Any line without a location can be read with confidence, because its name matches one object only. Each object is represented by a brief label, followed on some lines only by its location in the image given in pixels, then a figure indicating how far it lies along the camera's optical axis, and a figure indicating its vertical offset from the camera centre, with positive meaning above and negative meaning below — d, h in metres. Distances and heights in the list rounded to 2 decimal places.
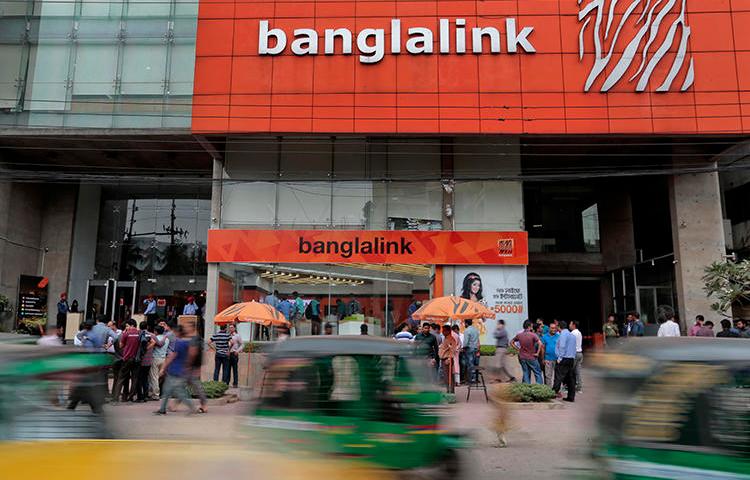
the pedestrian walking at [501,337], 14.24 -0.35
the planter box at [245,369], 15.88 -1.41
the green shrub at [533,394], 11.70 -1.47
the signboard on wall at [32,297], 21.53 +0.91
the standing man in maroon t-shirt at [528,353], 13.27 -0.70
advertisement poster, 18.70 +1.09
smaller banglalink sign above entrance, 19.06 +2.60
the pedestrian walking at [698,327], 14.62 -0.06
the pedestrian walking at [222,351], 14.21 -0.75
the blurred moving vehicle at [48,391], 3.53 -0.50
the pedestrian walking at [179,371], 10.15 -0.91
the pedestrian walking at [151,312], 21.83 +0.36
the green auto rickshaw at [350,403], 4.91 -0.73
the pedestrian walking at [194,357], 10.23 -0.67
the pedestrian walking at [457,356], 13.73 -0.85
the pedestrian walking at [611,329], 14.87 -0.13
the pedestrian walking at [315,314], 19.19 +0.28
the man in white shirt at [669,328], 13.93 -0.09
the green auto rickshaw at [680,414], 3.59 -0.59
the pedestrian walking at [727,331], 12.62 -0.14
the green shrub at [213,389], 12.37 -1.51
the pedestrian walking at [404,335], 13.36 -0.30
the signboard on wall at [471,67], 17.92 +8.42
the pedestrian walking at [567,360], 12.55 -0.84
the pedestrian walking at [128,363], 12.55 -0.95
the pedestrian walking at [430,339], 13.36 -0.39
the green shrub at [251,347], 16.91 -0.78
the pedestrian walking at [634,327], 15.09 -0.08
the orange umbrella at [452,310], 13.34 +0.32
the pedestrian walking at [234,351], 14.46 -0.78
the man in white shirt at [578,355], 13.23 -0.76
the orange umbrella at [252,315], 13.85 +0.17
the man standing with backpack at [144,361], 12.94 -0.92
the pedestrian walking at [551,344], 14.10 -0.54
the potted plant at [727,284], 16.50 +1.23
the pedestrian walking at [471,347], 14.87 -0.64
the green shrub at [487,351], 16.89 -0.84
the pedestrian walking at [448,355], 13.19 -0.76
